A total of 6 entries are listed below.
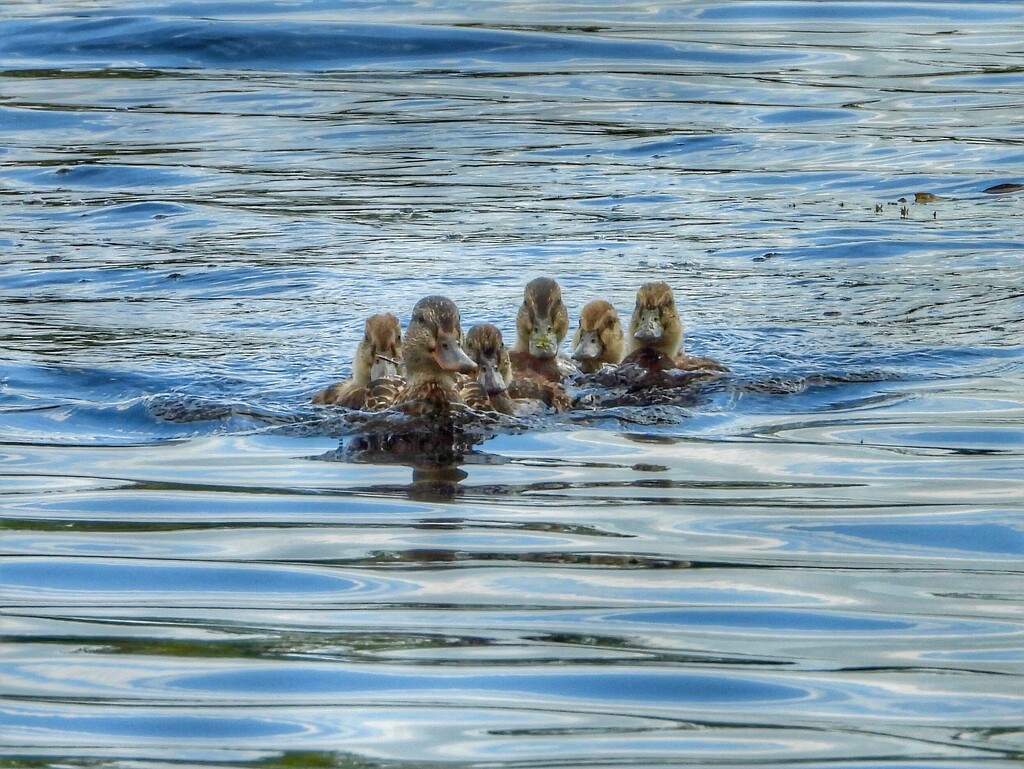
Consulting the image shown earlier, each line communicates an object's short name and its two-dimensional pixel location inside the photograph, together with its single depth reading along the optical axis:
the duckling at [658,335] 19.02
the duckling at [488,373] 16.98
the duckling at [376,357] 18.31
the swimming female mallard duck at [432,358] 16.78
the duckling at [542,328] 19.53
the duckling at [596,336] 20.23
